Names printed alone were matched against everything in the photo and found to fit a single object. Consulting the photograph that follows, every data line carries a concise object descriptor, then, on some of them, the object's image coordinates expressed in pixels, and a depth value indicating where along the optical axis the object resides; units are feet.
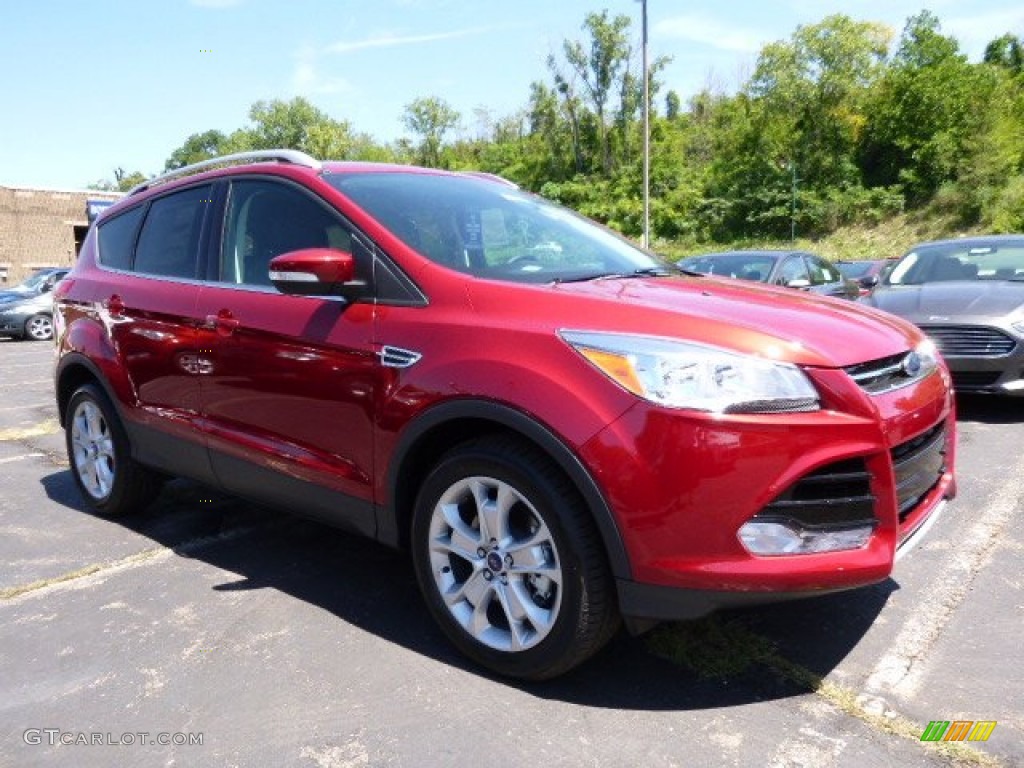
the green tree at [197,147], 361.51
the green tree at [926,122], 103.65
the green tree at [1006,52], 163.73
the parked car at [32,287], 59.82
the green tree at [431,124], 164.55
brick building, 147.54
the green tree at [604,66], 131.95
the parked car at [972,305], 20.13
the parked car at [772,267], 30.55
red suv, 7.39
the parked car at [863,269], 56.98
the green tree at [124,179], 278.67
